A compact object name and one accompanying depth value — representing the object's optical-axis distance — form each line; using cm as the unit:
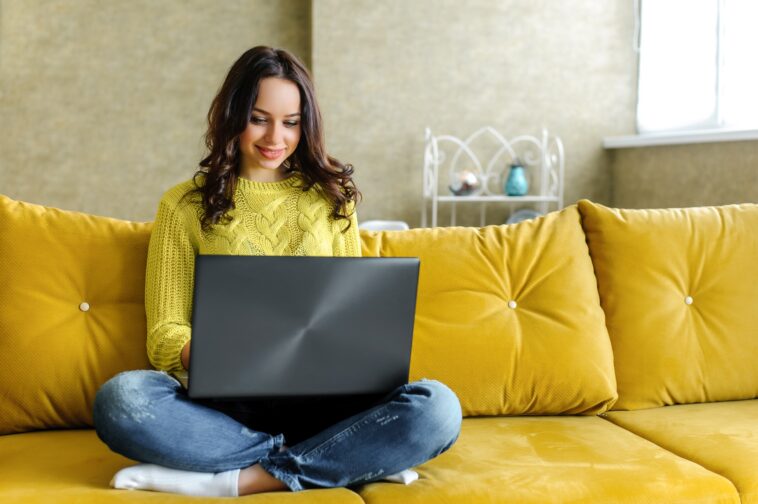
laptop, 126
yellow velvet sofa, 139
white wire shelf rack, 425
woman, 133
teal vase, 418
